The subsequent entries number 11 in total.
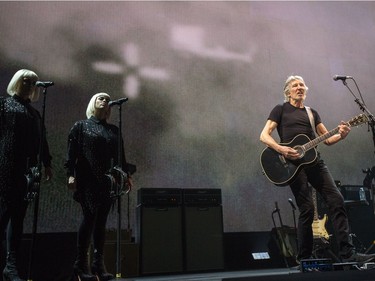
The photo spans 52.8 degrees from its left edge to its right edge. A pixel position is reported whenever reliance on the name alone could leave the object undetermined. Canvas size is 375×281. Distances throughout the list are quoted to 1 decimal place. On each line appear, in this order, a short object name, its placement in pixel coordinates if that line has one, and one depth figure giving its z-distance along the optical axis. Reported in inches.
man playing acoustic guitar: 111.5
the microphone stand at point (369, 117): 123.6
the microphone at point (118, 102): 117.9
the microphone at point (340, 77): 132.9
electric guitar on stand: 184.4
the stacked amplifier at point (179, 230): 163.2
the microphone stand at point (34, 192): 97.2
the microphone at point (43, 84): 106.8
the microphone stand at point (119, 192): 107.2
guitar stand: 182.1
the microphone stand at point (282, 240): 190.4
